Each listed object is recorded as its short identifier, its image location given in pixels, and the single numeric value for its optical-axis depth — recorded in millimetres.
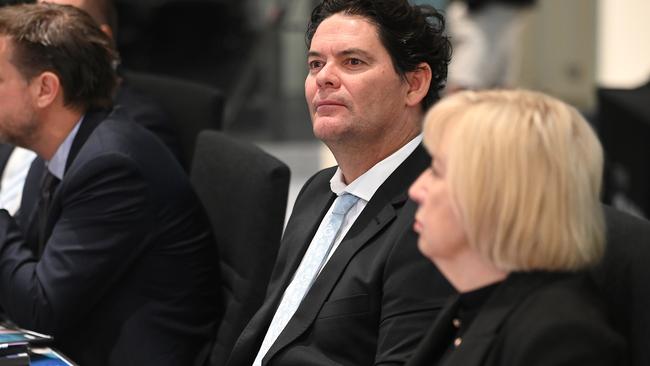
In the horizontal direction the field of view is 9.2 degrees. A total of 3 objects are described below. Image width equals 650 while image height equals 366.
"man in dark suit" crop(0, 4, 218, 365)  6407
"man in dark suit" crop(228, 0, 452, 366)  5962
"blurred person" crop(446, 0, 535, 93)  13323
